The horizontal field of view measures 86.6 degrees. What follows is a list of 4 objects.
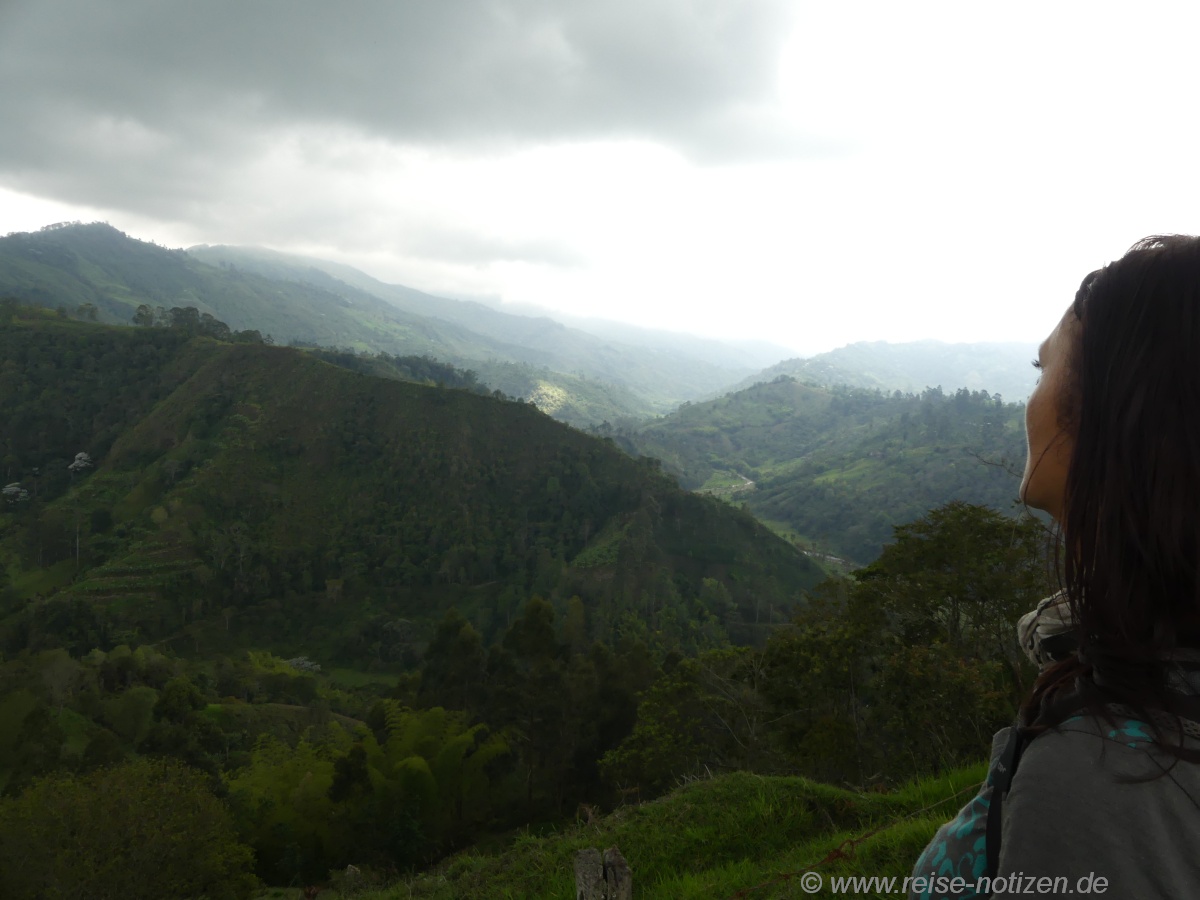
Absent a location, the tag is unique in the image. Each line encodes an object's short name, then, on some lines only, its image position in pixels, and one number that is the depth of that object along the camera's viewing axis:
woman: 0.76
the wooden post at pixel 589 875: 4.11
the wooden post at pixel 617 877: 4.14
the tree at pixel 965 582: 9.91
